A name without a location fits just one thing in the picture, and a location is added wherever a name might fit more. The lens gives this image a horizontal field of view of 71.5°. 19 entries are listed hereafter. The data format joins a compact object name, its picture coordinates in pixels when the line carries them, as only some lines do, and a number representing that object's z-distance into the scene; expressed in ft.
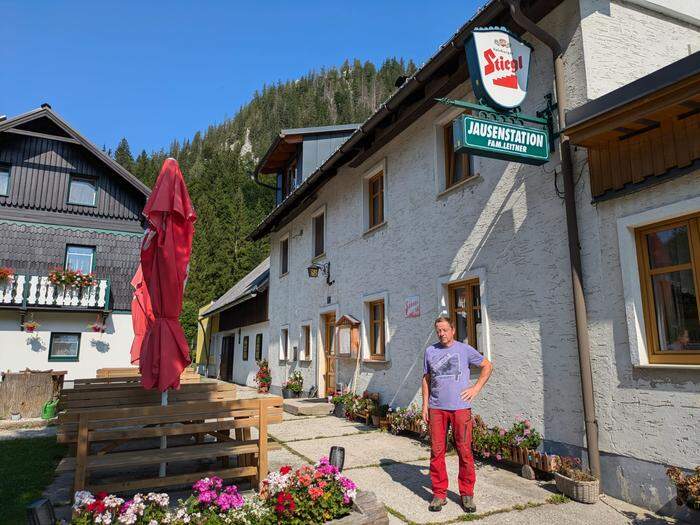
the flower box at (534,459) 16.81
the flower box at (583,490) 14.89
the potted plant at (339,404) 33.29
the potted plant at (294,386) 44.29
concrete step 34.96
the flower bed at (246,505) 10.94
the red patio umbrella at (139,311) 31.36
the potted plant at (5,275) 46.06
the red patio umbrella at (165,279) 16.66
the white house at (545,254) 14.69
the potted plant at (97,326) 50.60
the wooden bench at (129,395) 17.66
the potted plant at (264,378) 53.88
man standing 14.56
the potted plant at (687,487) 12.08
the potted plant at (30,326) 47.83
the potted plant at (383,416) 28.09
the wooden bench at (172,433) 13.82
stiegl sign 18.01
